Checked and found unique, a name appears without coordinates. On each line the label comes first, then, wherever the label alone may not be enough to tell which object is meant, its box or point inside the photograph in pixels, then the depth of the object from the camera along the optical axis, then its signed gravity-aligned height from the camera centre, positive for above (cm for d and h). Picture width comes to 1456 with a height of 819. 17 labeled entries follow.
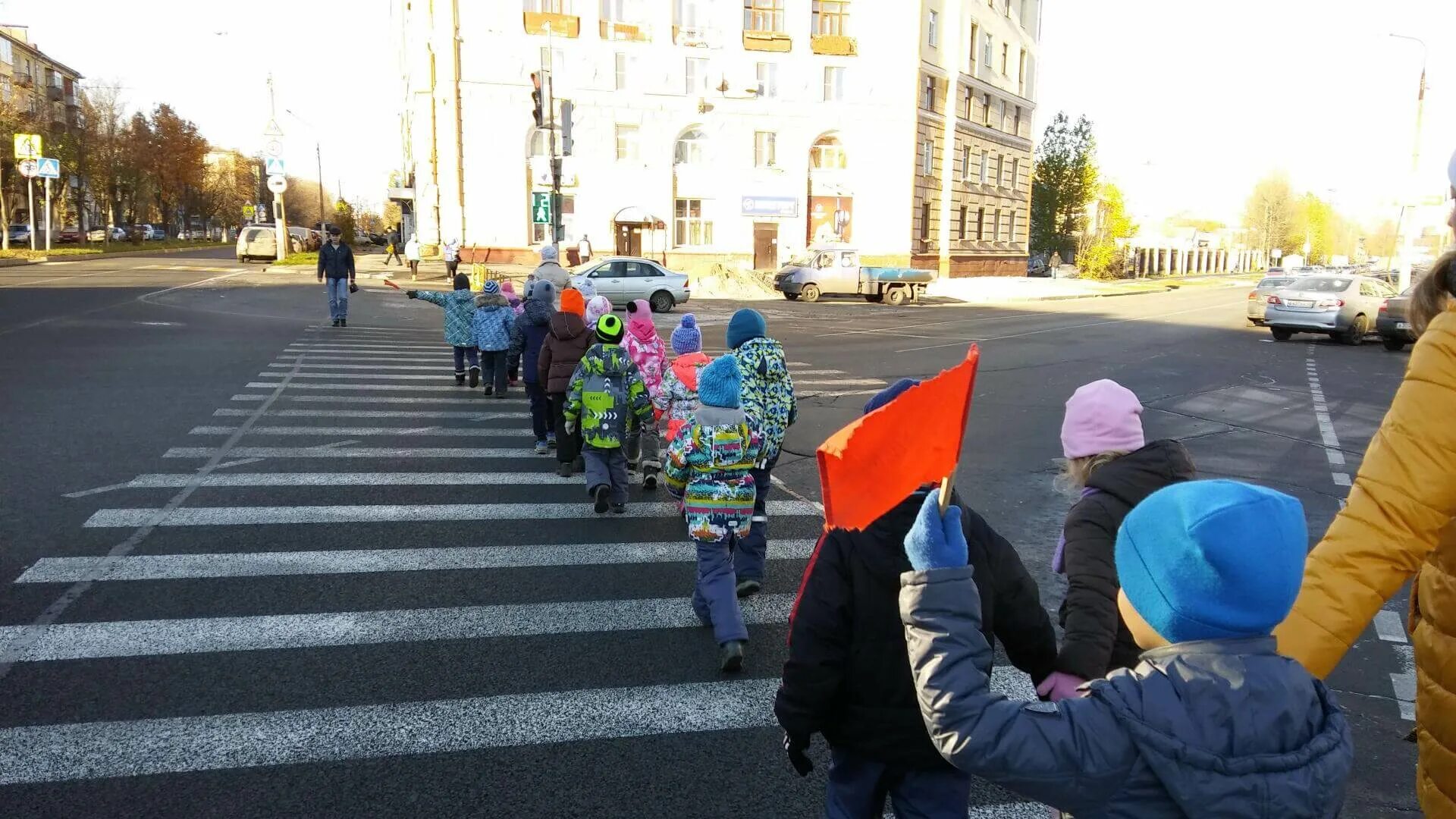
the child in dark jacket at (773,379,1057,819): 262 -101
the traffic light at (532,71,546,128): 2300 +377
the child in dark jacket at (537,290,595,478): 856 -83
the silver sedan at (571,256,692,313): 3019 -54
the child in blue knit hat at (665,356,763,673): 507 -113
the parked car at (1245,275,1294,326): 2411 -57
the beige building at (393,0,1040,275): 4516 +670
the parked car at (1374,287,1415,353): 2062 -109
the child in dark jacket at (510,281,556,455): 973 -90
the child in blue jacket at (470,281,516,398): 1222 -84
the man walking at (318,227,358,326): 1992 -30
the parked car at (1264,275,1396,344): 2162 -71
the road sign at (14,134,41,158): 4600 +495
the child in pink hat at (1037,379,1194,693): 277 -70
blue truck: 3494 -41
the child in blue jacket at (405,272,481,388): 1302 -68
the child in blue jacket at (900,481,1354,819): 168 -76
